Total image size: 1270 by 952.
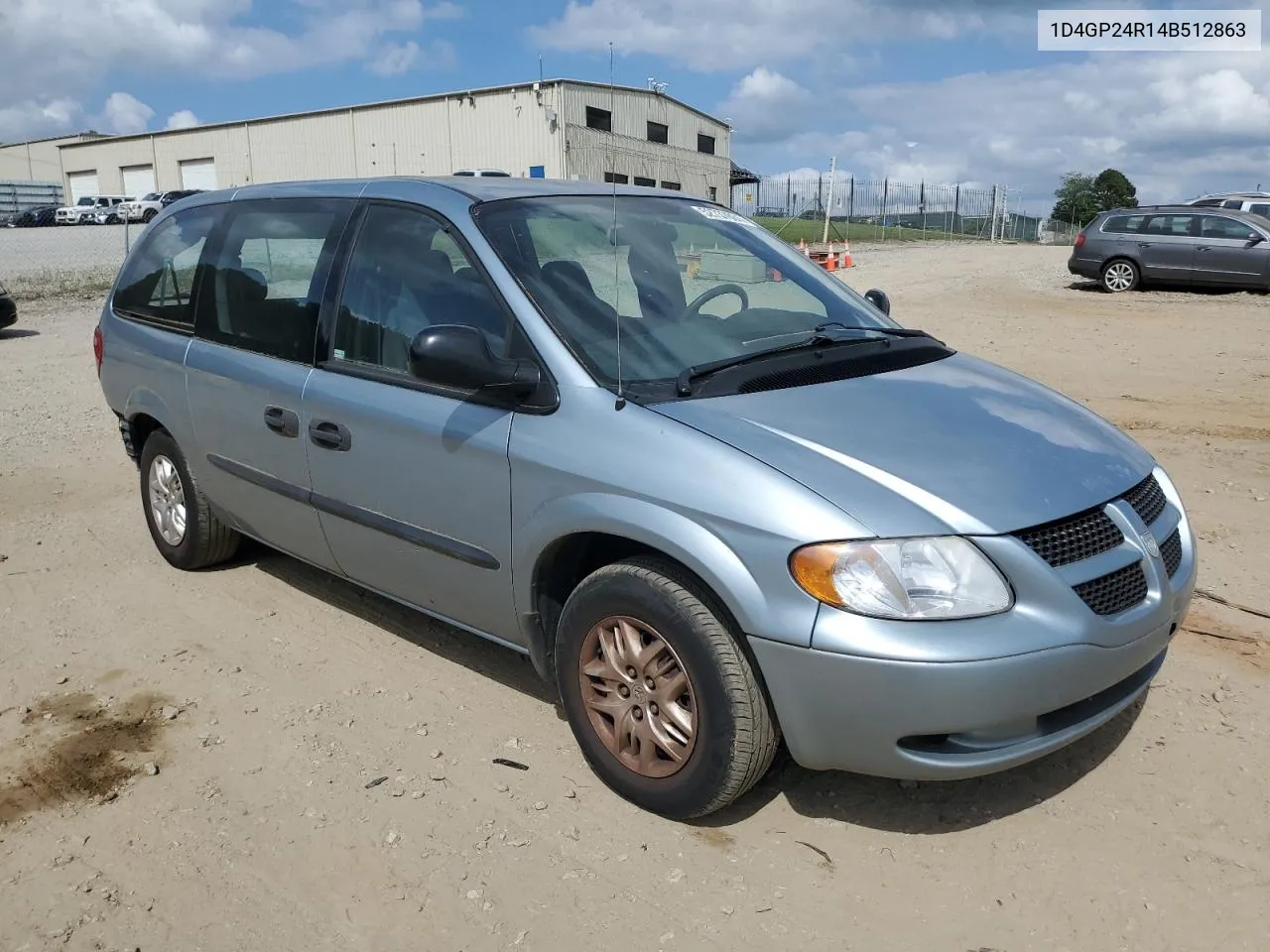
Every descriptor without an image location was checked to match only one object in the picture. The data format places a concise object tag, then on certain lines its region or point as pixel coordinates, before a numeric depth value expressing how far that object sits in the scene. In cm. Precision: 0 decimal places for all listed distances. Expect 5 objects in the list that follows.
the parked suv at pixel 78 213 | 4947
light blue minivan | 259
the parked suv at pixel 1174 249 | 1689
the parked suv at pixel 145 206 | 4456
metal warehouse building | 3769
